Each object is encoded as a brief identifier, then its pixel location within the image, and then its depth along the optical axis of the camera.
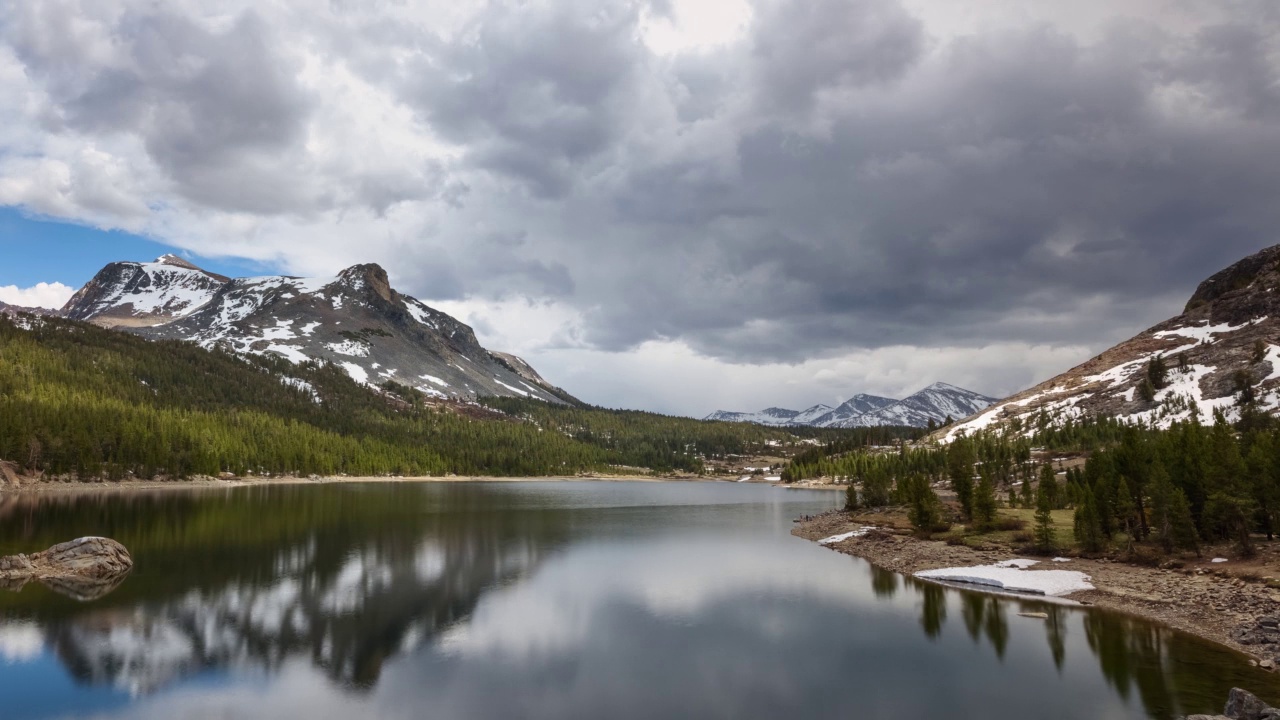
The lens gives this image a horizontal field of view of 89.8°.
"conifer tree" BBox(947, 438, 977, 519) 75.75
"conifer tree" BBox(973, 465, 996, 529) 67.81
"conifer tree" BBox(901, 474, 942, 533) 72.88
